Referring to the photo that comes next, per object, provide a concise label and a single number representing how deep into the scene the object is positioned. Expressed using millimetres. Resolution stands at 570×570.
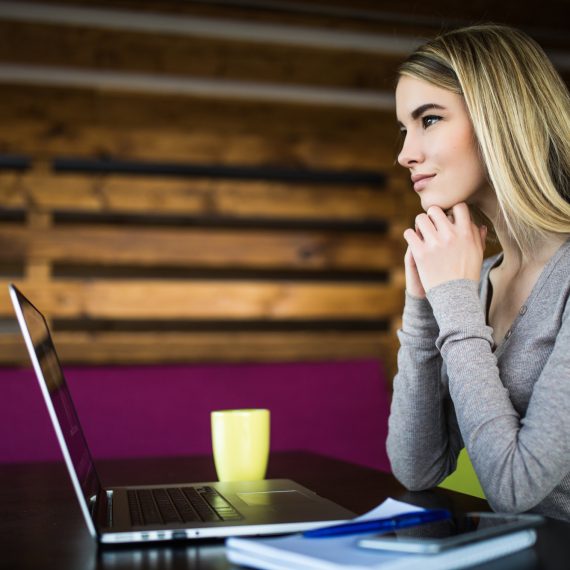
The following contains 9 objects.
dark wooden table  649
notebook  559
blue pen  629
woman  985
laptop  708
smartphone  564
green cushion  1427
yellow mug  1067
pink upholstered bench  2004
